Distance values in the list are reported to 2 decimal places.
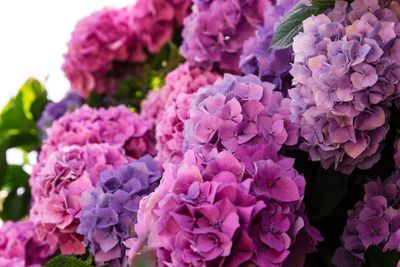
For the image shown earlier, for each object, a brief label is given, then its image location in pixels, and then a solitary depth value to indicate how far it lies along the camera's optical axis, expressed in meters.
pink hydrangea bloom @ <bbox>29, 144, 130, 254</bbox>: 1.38
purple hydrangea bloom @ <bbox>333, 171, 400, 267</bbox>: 1.21
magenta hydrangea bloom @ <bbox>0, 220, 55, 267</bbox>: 1.55
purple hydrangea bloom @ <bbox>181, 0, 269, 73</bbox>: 1.51
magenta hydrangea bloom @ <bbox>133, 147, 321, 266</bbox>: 1.08
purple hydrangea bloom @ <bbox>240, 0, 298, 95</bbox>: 1.31
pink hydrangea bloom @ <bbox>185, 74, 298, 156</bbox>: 1.21
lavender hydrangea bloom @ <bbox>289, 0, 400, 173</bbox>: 1.17
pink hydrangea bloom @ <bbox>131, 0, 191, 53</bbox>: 1.76
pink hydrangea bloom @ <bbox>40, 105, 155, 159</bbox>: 1.55
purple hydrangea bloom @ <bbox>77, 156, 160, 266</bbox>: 1.30
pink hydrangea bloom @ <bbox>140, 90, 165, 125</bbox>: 1.63
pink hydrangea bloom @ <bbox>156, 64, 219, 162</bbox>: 1.40
